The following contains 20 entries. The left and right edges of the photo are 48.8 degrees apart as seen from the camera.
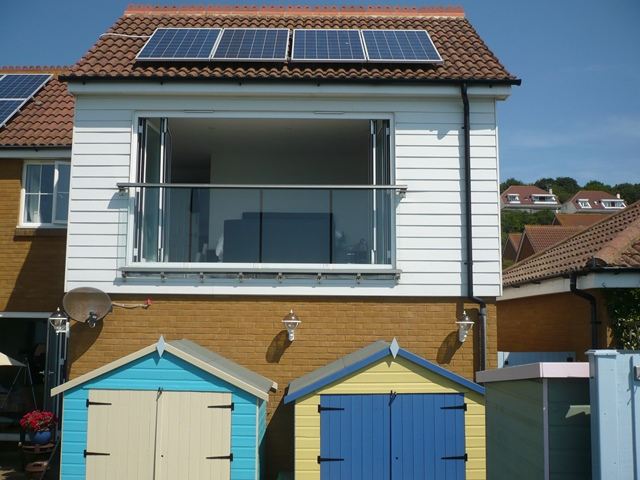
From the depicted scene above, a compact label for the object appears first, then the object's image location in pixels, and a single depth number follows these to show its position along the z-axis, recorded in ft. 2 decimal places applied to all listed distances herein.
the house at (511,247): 176.79
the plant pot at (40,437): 33.37
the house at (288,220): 32.71
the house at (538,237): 129.08
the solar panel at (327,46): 34.99
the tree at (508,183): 448.00
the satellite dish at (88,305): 31.78
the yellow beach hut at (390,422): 27.89
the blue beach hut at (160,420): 27.50
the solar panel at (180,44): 35.07
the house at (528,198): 396.57
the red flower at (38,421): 33.58
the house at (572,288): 33.35
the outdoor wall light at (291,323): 32.27
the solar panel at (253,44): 35.14
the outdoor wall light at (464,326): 32.12
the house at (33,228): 41.09
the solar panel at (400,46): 34.88
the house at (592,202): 365.81
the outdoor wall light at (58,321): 34.27
